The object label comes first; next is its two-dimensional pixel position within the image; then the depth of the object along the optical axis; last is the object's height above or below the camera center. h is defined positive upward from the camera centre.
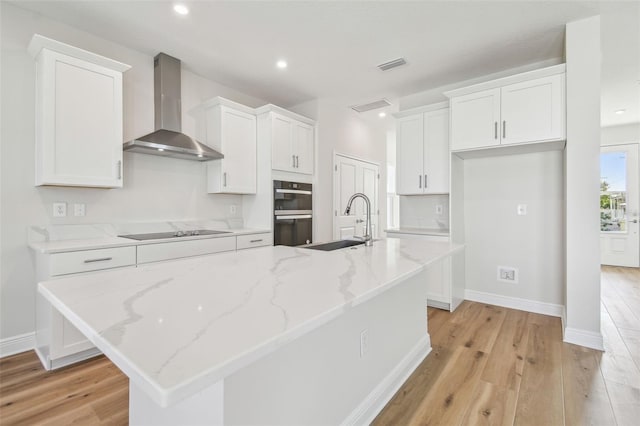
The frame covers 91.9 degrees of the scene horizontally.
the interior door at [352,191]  4.76 +0.36
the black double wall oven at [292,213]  3.77 -0.01
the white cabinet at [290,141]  3.74 +0.92
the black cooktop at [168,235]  2.73 -0.21
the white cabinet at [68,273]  2.10 -0.43
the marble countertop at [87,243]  2.13 -0.24
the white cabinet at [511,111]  2.68 +0.96
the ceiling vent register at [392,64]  3.21 +1.57
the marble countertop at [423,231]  3.39 -0.22
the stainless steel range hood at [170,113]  3.02 +1.01
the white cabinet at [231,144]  3.47 +0.79
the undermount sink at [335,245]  2.22 -0.24
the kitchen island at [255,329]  0.60 -0.26
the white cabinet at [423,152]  3.52 +0.72
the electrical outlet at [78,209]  2.63 +0.02
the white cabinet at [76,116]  2.29 +0.75
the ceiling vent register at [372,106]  4.44 +1.60
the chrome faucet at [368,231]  2.06 -0.13
